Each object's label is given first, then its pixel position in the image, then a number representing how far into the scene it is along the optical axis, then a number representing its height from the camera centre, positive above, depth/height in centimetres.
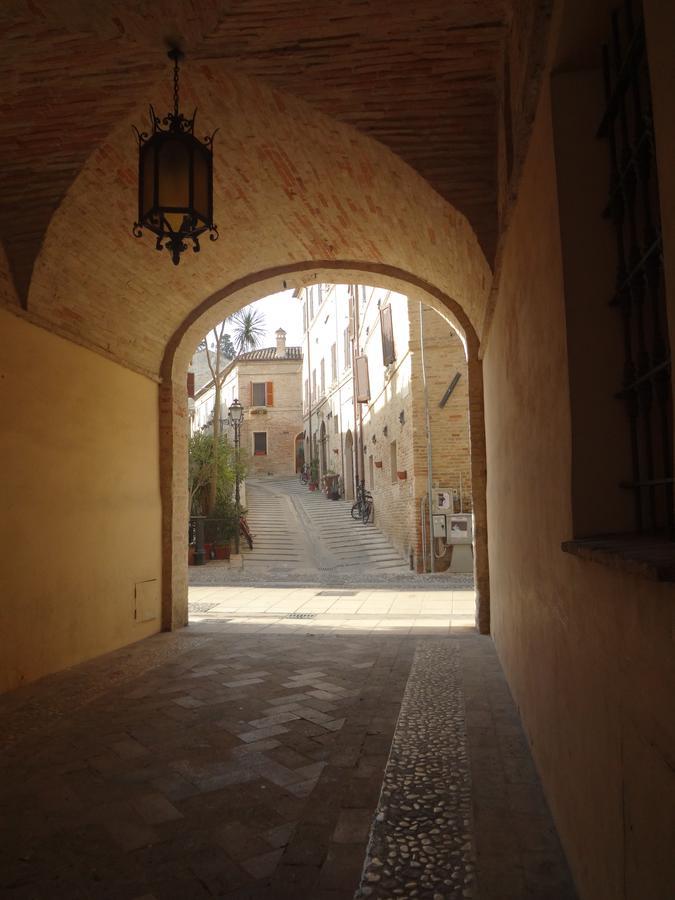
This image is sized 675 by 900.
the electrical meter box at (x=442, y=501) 1355 -6
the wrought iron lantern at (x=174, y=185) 403 +190
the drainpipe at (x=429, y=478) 1334 +40
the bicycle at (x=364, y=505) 1948 -17
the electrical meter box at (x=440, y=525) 1337 -53
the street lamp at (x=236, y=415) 1774 +228
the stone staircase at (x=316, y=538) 1523 -97
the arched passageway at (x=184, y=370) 719 +134
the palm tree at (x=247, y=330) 3453 +878
